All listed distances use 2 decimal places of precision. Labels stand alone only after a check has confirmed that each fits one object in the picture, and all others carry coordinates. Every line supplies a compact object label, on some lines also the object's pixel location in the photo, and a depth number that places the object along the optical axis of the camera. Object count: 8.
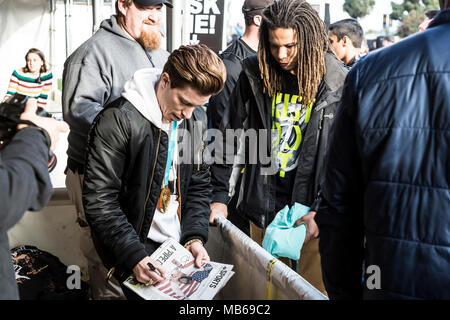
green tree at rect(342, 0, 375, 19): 47.81
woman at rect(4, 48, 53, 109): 8.34
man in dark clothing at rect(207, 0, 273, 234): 2.77
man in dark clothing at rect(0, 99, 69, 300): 1.09
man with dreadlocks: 2.60
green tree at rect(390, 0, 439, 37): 41.59
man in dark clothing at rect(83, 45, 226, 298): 2.00
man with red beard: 2.78
